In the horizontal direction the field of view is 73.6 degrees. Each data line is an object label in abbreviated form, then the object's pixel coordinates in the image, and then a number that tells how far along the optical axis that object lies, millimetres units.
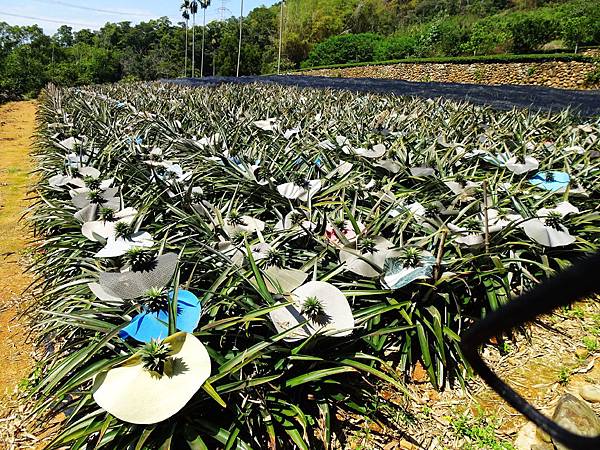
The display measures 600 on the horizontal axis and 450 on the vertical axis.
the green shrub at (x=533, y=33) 17234
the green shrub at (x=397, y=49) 25125
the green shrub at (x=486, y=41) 18709
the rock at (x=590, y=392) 1317
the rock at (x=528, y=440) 1176
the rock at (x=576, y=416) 1145
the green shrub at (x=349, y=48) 30891
